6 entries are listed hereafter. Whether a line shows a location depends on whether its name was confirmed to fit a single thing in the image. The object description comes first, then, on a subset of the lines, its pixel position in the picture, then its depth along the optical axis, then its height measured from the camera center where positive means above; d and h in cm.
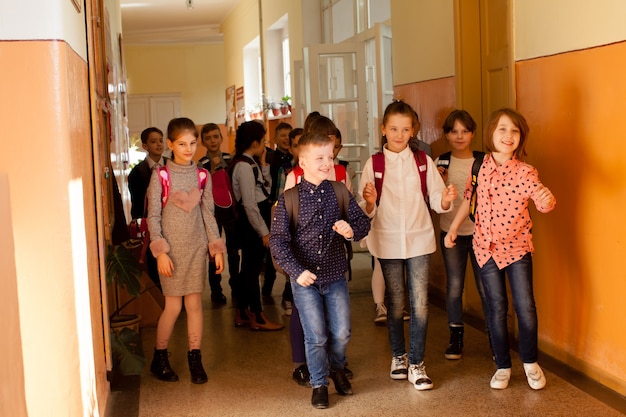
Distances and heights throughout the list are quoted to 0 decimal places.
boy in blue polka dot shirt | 383 -46
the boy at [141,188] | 583 -25
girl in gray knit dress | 432 -41
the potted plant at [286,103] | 1196 +63
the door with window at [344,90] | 880 +57
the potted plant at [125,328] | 445 -96
